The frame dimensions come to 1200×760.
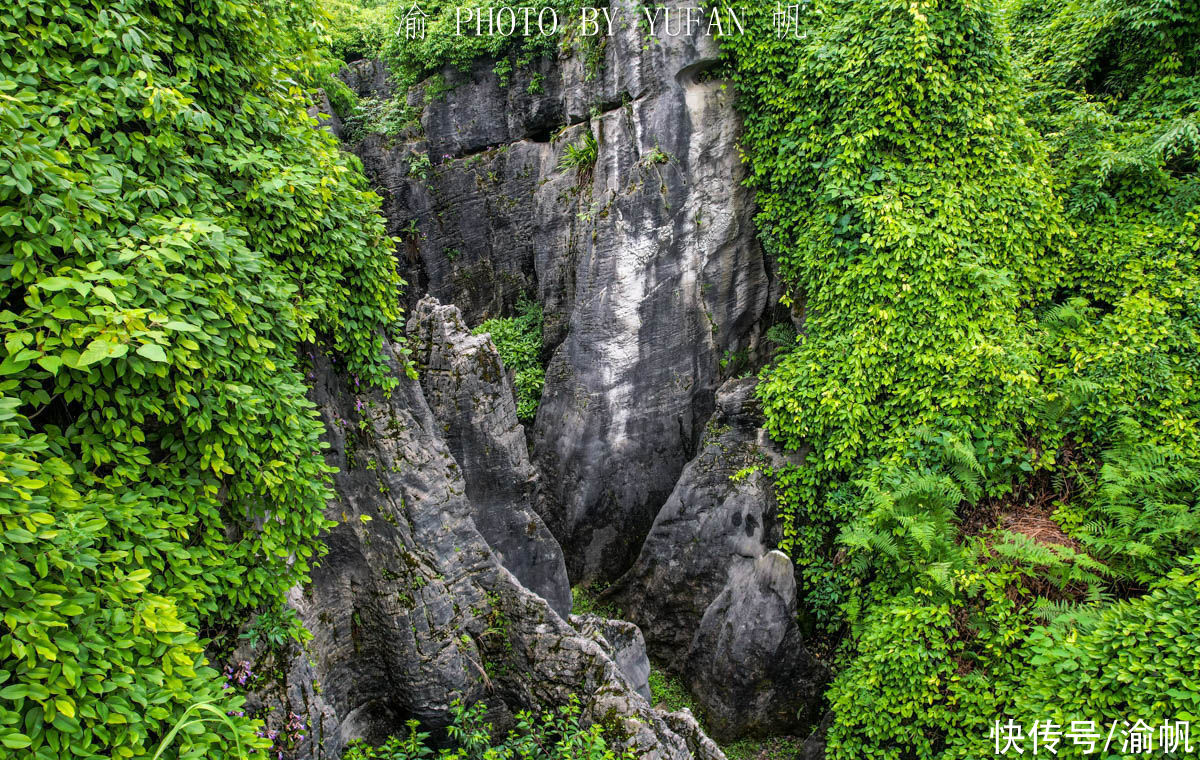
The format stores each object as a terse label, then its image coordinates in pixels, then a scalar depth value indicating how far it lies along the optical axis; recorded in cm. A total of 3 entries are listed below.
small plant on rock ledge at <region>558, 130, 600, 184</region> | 1500
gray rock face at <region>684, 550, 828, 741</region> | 1087
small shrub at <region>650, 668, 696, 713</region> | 1184
